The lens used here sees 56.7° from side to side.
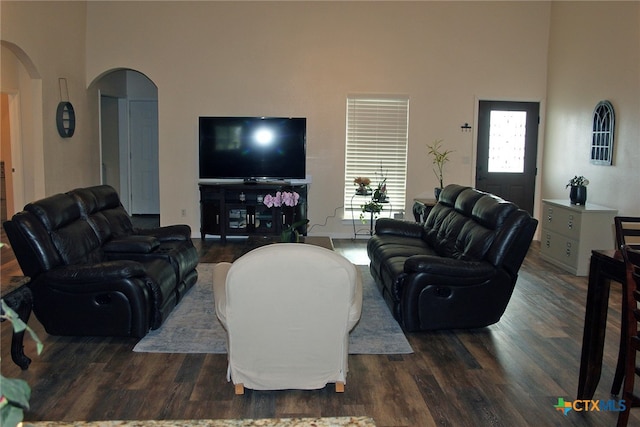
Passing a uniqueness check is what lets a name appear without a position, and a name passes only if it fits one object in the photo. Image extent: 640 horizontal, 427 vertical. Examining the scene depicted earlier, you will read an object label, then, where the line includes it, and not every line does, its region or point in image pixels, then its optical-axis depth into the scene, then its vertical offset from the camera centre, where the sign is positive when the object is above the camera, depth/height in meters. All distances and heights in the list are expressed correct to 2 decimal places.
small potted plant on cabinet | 6.95 -0.38
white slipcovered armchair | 3.14 -0.89
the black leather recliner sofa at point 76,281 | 4.18 -0.94
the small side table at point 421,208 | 7.77 -0.69
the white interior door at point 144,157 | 10.98 -0.12
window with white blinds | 8.83 +0.14
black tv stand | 8.52 -0.87
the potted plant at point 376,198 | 8.26 -0.61
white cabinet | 6.60 -0.84
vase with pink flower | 5.41 -0.47
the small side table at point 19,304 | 3.53 -0.95
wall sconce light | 8.01 +0.43
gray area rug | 4.29 -1.39
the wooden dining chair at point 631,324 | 2.91 -0.83
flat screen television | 8.61 +0.08
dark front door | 8.97 +0.10
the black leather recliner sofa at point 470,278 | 4.45 -0.92
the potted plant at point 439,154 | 8.91 +0.04
